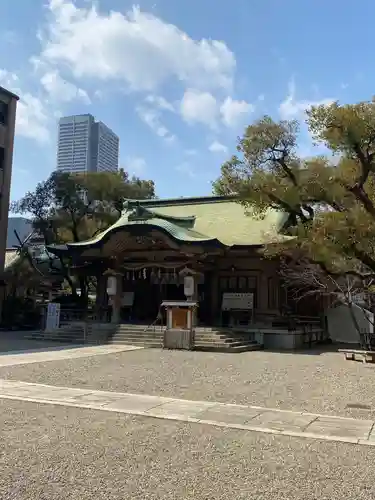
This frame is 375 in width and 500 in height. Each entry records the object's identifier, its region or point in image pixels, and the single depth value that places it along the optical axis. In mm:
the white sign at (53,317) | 22609
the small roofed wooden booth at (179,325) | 18453
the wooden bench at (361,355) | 15906
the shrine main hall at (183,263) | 22078
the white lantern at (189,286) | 21469
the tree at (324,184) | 15594
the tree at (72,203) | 30406
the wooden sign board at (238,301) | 22844
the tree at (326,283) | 19125
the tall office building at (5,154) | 31000
